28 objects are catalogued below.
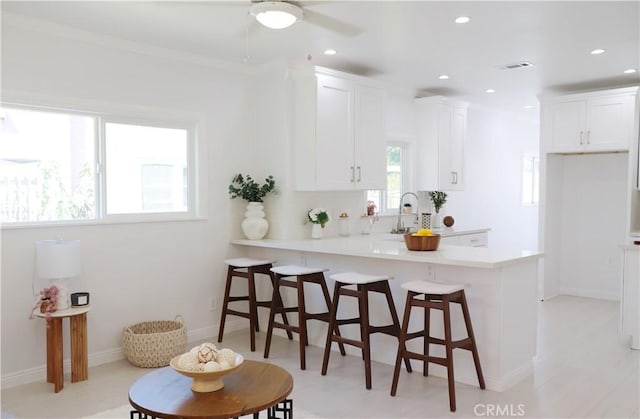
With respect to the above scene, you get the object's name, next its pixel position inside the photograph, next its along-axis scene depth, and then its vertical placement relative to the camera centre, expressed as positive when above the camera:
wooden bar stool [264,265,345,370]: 4.06 -0.84
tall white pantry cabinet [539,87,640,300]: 5.84 +0.06
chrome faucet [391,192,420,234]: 6.11 -0.38
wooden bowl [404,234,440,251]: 3.86 -0.36
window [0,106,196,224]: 3.75 +0.21
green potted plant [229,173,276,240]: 4.88 -0.08
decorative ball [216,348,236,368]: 2.32 -0.74
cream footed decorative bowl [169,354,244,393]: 2.25 -0.81
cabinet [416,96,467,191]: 6.25 +0.63
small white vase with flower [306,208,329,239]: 5.00 -0.25
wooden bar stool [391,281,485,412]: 3.25 -0.85
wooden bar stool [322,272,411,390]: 3.60 -0.85
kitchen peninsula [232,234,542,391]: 3.48 -0.69
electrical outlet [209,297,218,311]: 4.89 -1.04
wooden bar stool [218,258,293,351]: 4.51 -0.84
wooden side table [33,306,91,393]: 3.55 -1.07
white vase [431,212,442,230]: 6.52 -0.34
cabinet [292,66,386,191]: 4.75 +0.61
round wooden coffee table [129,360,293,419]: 2.11 -0.88
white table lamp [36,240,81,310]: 3.56 -0.47
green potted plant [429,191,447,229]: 6.58 -0.10
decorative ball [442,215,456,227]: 6.42 -0.33
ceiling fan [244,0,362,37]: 3.13 +1.12
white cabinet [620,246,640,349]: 4.42 -0.85
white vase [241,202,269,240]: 4.88 -0.27
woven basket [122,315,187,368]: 3.95 -1.17
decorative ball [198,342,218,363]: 2.30 -0.71
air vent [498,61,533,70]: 4.96 +1.26
